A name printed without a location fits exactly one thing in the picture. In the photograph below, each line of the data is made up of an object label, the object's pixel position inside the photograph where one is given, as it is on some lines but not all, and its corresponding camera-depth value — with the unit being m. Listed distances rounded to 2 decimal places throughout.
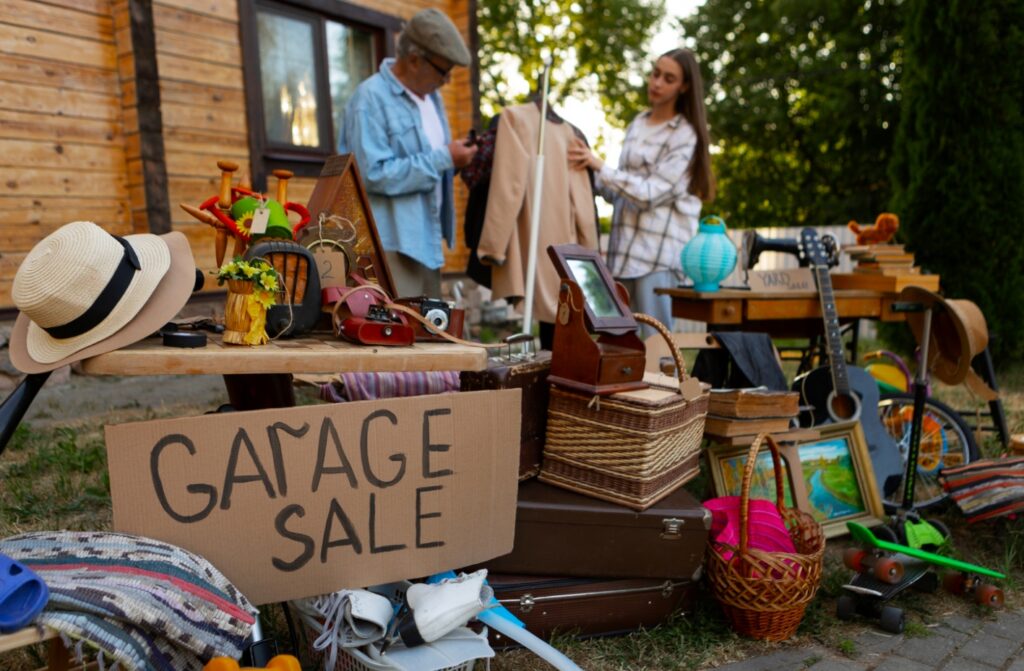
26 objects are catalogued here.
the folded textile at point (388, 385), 2.12
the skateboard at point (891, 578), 2.24
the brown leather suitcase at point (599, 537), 2.03
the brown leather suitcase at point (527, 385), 2.05
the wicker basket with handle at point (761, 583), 2.05
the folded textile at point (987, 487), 2.62
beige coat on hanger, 2.97
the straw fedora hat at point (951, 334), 2.74
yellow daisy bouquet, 1.53
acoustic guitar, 3.06
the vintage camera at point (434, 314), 1.82
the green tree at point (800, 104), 12.82
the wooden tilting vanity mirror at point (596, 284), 2.14
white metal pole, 2.79
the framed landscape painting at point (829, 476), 2.76
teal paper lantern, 3.16
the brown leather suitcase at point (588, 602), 2.04
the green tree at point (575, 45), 17.77
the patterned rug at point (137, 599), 1.23
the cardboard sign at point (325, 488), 1.51
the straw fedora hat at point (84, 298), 1.34
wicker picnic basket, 2.03
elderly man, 2.75
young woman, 3.27
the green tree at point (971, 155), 5.97
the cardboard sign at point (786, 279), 3.43
